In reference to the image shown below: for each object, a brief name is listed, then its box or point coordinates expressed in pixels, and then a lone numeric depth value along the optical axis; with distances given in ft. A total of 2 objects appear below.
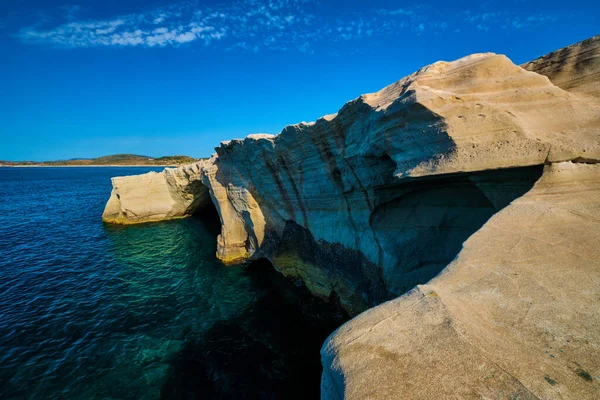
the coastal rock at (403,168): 19.51
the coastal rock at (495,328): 8.33
